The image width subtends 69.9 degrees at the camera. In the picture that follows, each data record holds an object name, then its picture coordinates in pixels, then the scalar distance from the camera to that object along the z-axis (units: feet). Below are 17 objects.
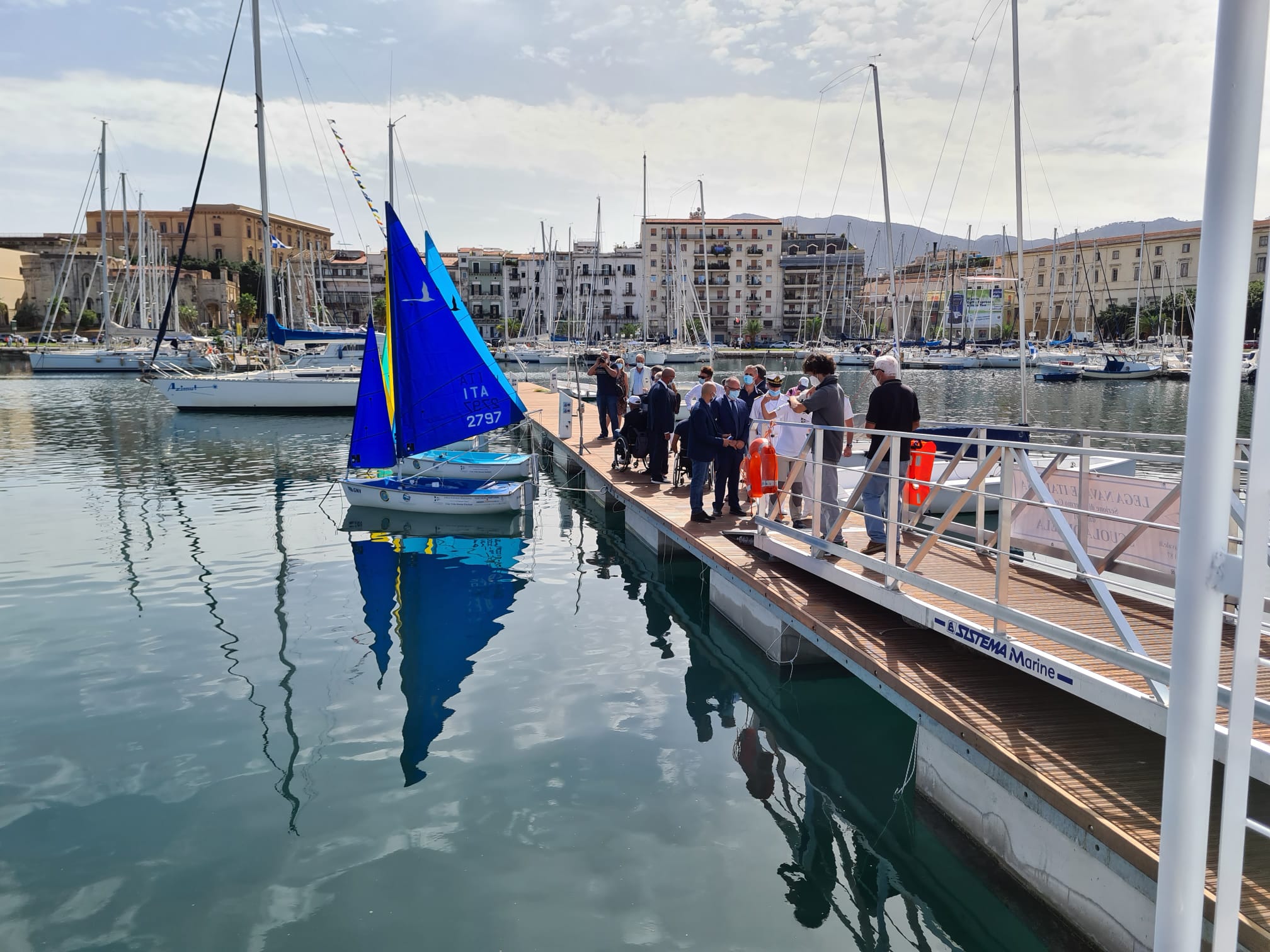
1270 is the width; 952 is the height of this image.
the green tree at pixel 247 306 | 366.02
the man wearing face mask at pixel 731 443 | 42.06
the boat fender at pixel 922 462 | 28.29
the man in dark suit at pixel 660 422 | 49.69
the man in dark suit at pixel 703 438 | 40.60
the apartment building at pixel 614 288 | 414.84
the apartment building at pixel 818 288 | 420.36
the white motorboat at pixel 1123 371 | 220.02
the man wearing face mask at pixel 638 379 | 66.90
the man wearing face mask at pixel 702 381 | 43.15
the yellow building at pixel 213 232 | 422.82
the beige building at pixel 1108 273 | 338.34
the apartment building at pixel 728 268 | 418.31
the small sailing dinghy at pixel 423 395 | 53.98
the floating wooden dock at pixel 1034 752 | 15.08
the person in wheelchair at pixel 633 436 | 58.59
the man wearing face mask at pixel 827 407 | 31.58
